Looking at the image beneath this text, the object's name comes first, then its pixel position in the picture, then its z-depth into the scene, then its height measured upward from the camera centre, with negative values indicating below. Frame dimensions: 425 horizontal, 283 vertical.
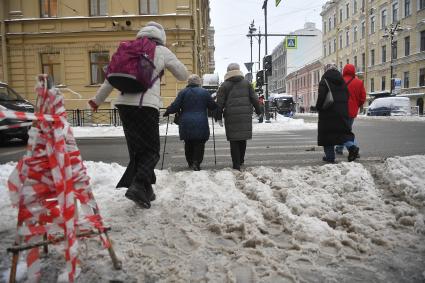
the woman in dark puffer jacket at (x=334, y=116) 6.67 -0.03
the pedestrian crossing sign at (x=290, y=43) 23.65 +4.55
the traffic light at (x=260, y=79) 21.68 +2.20
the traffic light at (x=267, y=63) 20.62 +2.88
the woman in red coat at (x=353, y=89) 7.57 +0.51
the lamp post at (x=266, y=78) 21.34 +2.19
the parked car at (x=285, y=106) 40.53 +1.09
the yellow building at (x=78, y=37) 22.75 +5.04
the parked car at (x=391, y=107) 31.36 +0.59
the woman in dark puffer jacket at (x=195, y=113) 6.33 +0.09
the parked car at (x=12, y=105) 11.08 +0.49
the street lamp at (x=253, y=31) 29.27 +6.92
